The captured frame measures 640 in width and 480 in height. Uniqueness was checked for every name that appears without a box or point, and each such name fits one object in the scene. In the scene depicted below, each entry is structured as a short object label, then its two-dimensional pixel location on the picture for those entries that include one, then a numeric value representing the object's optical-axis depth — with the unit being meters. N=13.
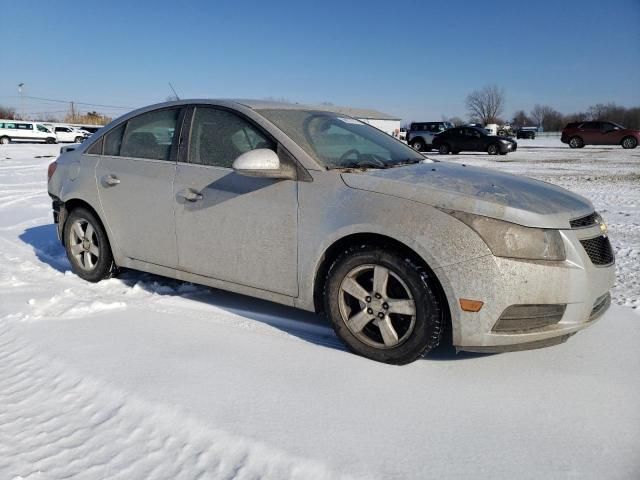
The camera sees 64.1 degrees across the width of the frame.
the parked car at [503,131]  57.91
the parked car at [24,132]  38.34
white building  58.57
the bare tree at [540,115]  104.39
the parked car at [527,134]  56.47
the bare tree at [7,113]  69.42
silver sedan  2.65
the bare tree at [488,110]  100.75
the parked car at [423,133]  28.80
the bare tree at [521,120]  108.25
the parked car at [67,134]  42.06
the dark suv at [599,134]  27.37
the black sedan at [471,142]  24.66
